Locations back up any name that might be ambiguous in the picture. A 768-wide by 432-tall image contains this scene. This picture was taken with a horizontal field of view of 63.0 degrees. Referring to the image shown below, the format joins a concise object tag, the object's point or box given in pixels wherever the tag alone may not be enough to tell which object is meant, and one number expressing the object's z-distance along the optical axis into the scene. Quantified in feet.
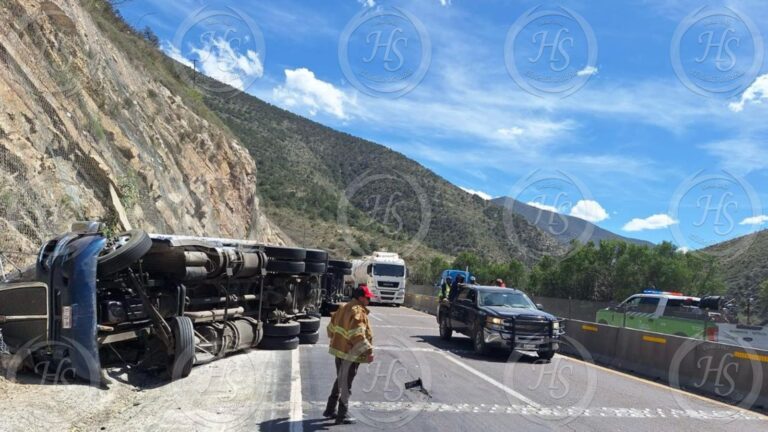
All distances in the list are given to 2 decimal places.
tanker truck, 124.47
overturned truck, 24.09
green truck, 53.62
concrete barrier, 34.14
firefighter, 24.32
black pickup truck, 45.73
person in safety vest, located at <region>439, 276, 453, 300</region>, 76.32
